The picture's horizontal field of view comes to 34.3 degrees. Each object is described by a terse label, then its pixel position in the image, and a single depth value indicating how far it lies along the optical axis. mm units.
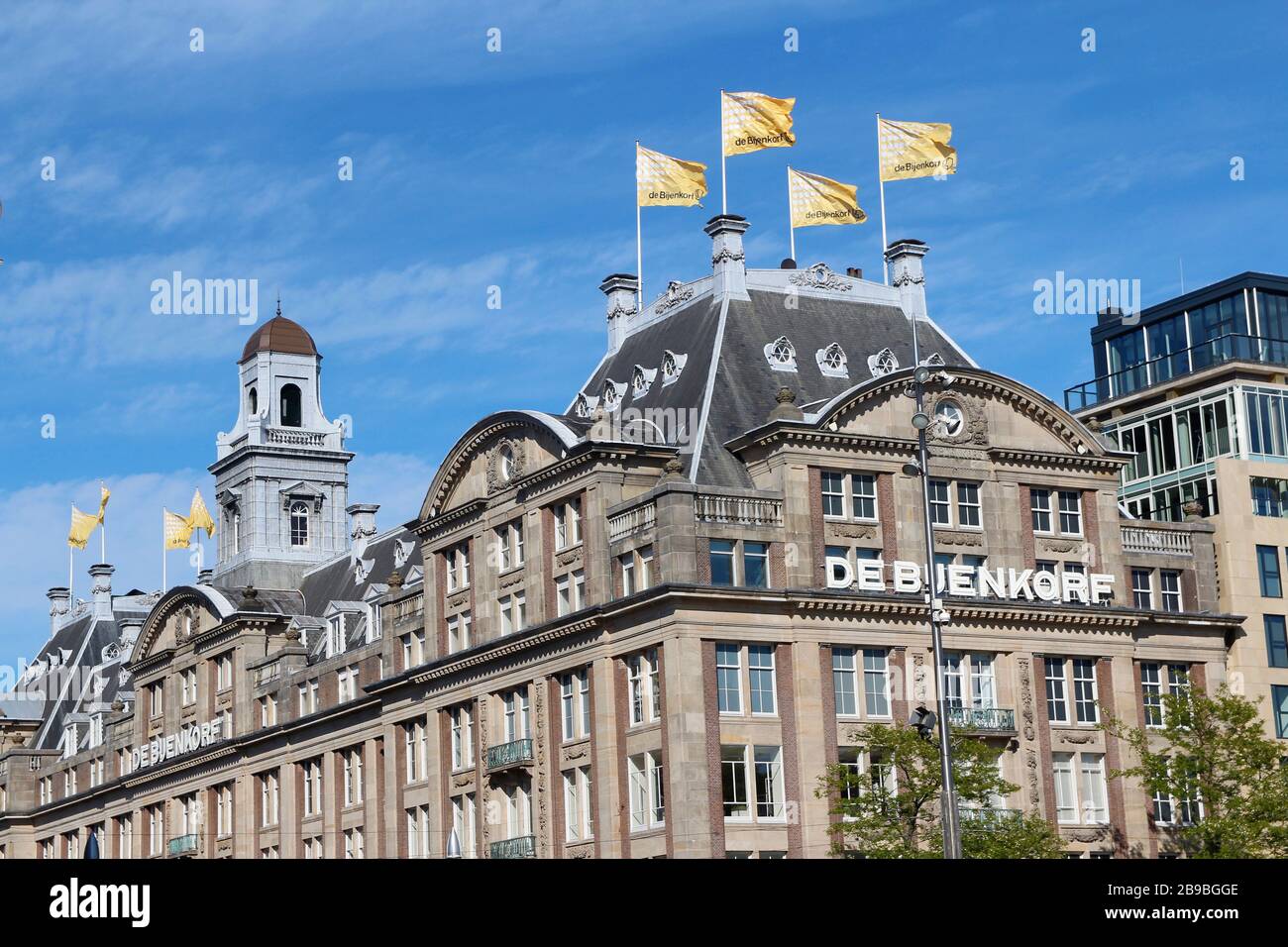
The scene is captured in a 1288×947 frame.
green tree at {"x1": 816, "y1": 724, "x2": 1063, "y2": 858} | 63156
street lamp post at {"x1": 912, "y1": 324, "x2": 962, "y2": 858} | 48844
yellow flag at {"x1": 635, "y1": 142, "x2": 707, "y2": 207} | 80750
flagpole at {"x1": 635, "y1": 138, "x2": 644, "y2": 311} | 85469
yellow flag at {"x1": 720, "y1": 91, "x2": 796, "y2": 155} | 78938
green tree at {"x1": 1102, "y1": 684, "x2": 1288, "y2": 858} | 64438
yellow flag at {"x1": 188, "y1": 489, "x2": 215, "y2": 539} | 126875
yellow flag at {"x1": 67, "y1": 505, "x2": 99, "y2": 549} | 137750
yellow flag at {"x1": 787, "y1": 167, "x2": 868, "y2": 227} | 81125
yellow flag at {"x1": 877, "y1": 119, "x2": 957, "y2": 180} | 80125
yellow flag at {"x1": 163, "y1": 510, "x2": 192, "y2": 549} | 128125
